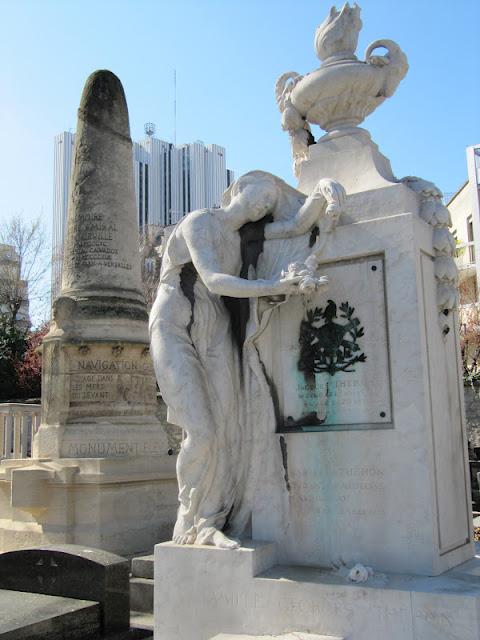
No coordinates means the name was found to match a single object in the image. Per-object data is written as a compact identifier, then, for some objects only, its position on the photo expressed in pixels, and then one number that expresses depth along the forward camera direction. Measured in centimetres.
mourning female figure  437
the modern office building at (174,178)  5281
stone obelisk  916
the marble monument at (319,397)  401
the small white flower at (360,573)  381
